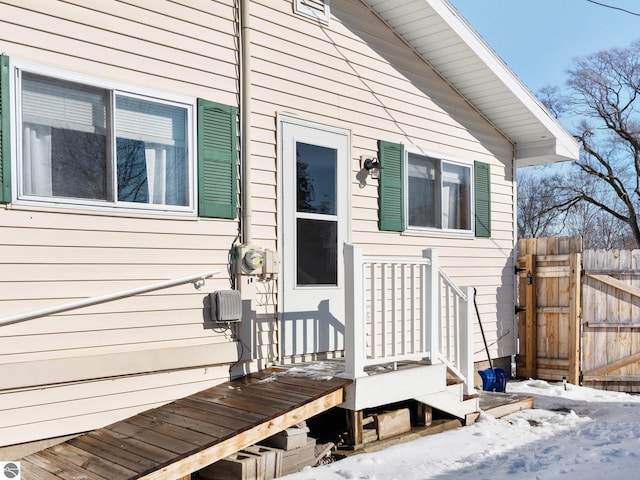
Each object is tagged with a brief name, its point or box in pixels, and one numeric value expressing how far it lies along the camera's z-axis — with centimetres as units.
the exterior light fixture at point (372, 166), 611
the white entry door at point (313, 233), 541
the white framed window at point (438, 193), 675
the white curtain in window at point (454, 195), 716
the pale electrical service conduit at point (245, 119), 508
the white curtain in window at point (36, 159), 394
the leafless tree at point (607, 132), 2334
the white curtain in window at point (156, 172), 454
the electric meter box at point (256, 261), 498
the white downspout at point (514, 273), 813
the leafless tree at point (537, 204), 2509
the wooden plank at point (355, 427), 452
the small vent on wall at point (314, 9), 562
